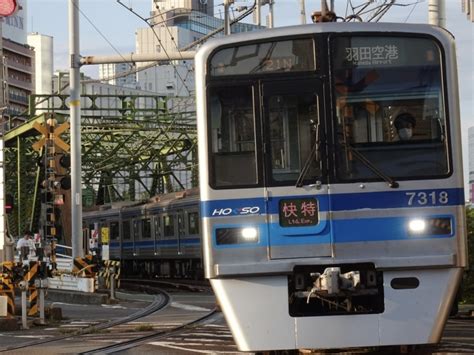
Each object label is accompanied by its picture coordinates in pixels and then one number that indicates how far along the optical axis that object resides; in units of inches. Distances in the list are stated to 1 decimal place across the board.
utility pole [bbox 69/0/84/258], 1064.8
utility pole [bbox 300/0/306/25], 1333.7
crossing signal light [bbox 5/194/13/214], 805.5
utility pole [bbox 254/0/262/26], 1347.2
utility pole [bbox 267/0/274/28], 1483.8
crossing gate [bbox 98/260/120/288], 1062.9
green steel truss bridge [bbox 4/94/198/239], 1724.9
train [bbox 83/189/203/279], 1428.4
